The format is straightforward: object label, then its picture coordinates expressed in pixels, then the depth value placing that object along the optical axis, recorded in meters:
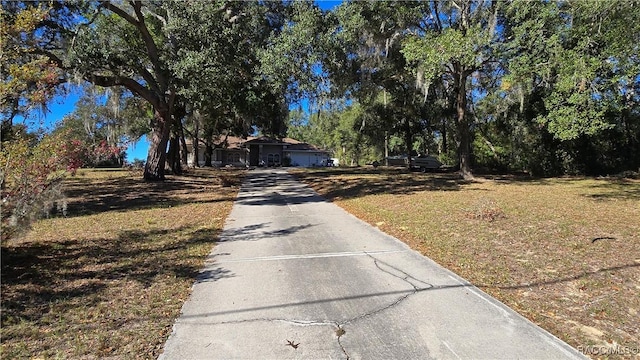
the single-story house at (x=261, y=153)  48.72
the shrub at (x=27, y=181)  4.30
